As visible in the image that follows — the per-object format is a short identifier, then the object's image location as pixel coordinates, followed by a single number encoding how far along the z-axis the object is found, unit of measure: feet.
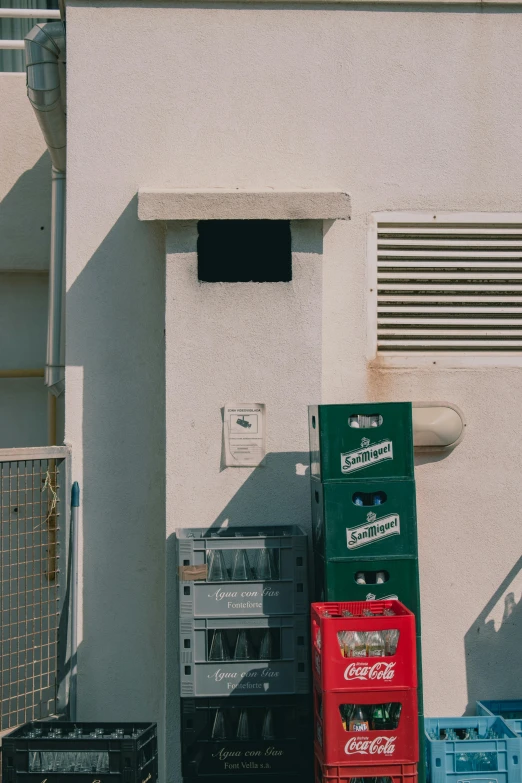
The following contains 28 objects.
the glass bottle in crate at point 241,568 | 17.48
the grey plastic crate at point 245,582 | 17.19
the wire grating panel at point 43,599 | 18.90
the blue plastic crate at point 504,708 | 19.94
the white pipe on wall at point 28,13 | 26.14
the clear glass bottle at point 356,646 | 15.89
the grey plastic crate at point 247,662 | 17.01
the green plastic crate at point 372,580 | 17.02
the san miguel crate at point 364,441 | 17.17
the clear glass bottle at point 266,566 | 17.54
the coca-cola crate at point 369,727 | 15.72
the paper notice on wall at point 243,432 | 19.04
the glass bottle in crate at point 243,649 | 17.13
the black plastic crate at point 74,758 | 15.72
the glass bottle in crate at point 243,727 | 17.03
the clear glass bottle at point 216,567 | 17.38
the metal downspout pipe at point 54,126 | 21.54
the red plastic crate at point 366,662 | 15.69
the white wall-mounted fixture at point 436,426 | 19.86
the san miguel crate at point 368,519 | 17.03
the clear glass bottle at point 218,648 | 17.15
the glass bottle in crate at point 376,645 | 15.94
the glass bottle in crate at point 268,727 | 17.08
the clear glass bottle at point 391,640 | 15.84
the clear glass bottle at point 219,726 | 17.03
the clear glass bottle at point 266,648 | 17.16
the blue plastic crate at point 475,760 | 17.37
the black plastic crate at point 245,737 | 16.96
